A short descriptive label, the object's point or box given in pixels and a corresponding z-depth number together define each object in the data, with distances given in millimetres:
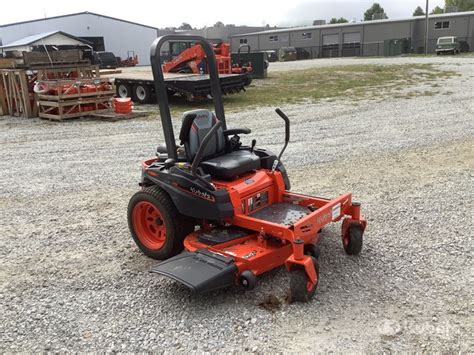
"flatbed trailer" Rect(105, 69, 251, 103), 13938
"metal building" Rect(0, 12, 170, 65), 45312
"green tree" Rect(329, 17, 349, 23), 87325
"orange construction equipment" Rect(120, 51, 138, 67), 44125
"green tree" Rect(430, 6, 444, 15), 86856
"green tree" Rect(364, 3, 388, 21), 90075
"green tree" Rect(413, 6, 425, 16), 89706
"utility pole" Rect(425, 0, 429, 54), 44500
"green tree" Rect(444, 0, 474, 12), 73644
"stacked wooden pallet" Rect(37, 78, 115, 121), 12945
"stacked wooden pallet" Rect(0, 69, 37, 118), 13656
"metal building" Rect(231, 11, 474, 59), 45875
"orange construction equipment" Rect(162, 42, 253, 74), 17781
